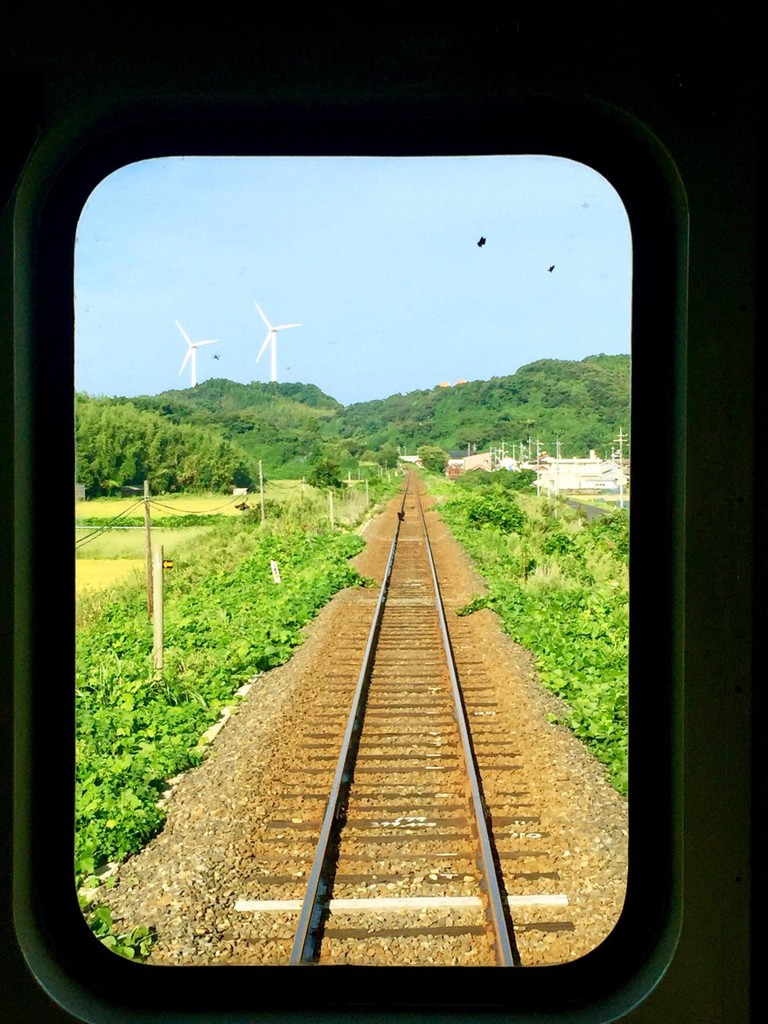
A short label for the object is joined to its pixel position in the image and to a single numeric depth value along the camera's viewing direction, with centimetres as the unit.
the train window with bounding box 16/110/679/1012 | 169
